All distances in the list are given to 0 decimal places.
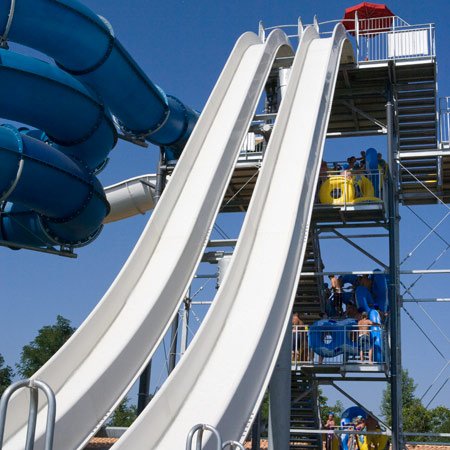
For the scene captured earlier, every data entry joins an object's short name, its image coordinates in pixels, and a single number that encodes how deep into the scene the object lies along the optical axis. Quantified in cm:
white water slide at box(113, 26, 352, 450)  702
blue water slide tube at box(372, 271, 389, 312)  1276
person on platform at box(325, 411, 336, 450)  1346
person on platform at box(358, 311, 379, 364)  1177
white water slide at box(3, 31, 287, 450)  742
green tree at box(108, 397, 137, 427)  4271
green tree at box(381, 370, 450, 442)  3672
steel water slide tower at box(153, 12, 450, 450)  1225
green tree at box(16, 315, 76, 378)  3881
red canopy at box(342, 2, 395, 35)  1590
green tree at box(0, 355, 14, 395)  3847
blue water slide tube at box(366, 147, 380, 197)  1313
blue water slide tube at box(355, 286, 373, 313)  1271
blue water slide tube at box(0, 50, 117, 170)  1078
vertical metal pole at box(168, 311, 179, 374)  1442
